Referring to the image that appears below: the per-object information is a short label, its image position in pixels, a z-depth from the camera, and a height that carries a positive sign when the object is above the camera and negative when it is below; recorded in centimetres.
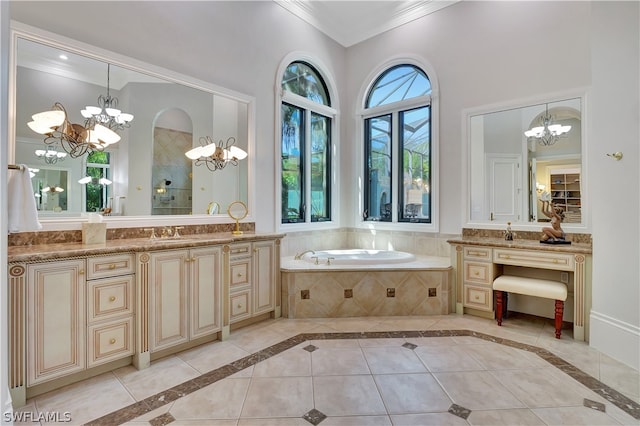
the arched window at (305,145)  429 +96
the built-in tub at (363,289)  342 -82
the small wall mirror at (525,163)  326 +56
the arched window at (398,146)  436 +96
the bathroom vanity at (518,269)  284 -57
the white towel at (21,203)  192 +6
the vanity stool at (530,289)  285 -70
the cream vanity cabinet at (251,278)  299 -64
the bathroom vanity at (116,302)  188 -63
